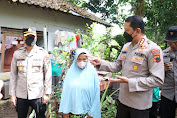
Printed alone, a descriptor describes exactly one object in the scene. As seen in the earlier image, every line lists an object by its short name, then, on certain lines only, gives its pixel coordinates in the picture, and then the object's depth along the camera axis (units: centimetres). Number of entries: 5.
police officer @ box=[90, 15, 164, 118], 156
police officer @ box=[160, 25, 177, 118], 202
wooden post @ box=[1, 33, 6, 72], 511
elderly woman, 225
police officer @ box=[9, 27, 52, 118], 231
